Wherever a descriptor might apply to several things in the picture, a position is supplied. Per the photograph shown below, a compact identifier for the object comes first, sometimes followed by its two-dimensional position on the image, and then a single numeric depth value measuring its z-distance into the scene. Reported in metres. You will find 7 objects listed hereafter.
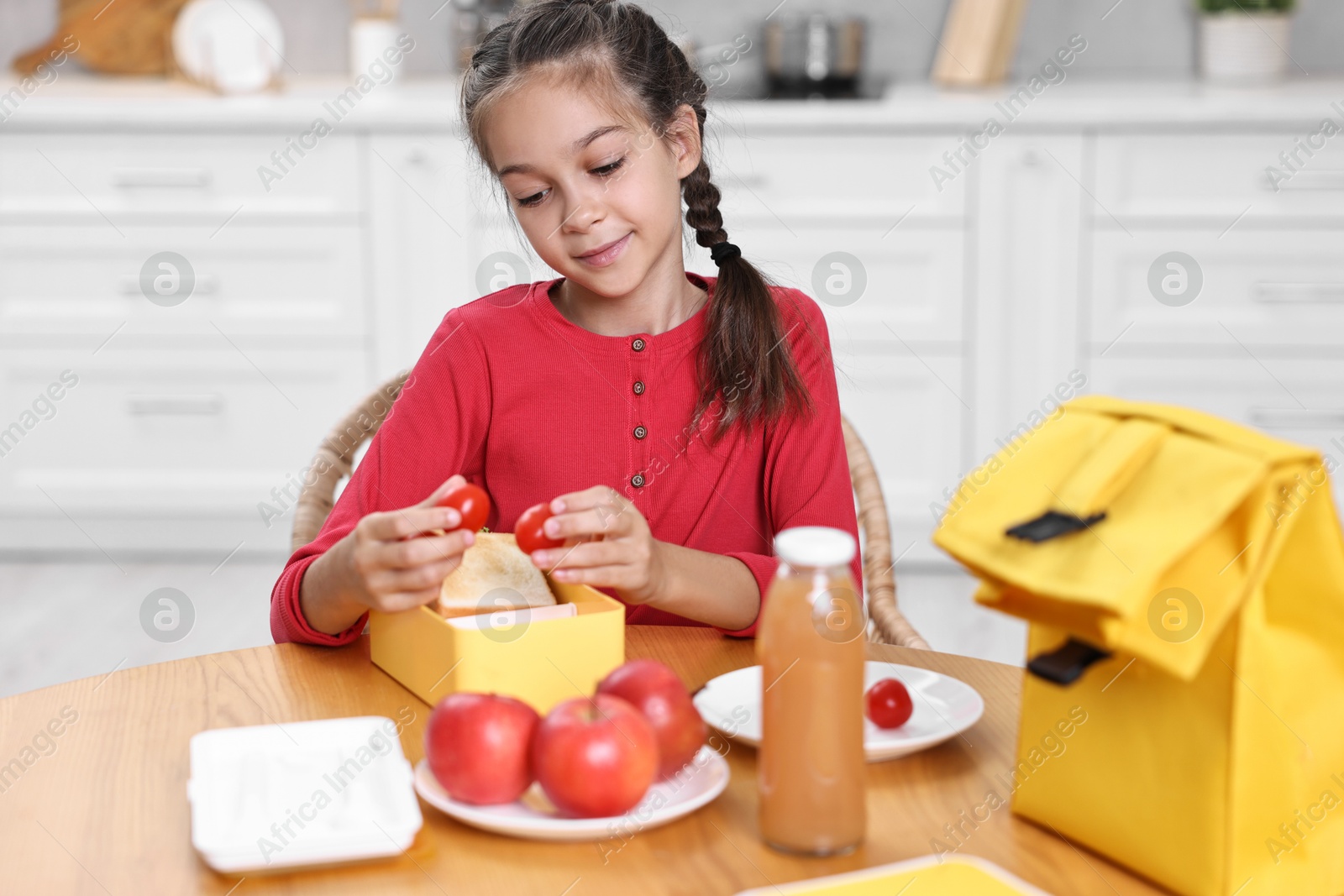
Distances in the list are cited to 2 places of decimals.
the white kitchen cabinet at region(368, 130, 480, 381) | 2.71
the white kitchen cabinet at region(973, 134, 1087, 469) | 2.64
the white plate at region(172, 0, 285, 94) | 2.93
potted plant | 2.88
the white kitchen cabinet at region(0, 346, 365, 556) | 2.81
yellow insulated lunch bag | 0.64
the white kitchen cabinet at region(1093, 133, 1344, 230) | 2.59
